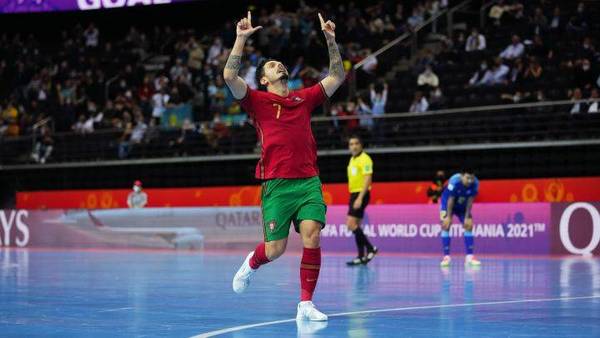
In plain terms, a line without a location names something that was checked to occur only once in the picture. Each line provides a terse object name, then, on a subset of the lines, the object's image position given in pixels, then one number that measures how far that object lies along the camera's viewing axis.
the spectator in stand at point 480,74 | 26.53
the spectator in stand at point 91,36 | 39.09
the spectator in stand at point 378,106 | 26.81
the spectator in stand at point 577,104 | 23.52
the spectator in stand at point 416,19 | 30.33
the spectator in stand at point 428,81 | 27.38
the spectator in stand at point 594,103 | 22.94
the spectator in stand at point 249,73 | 30.70
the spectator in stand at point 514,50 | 26.33
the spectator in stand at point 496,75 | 26.00
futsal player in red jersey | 9.04
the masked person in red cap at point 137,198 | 30.23
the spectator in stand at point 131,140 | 31.48
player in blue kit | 19.03
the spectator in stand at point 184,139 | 30.20
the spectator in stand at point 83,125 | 33.78
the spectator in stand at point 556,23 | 26.42
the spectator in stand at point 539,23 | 26.59
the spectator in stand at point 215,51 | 33.66
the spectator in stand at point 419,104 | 26.53
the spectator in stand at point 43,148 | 33.09
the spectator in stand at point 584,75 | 24.23
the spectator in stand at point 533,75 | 25.14
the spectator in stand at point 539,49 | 26.06
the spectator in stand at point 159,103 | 32.53
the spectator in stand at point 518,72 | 25.47
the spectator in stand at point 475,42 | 27.69
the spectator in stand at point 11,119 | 34.94
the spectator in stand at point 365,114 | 27.00
